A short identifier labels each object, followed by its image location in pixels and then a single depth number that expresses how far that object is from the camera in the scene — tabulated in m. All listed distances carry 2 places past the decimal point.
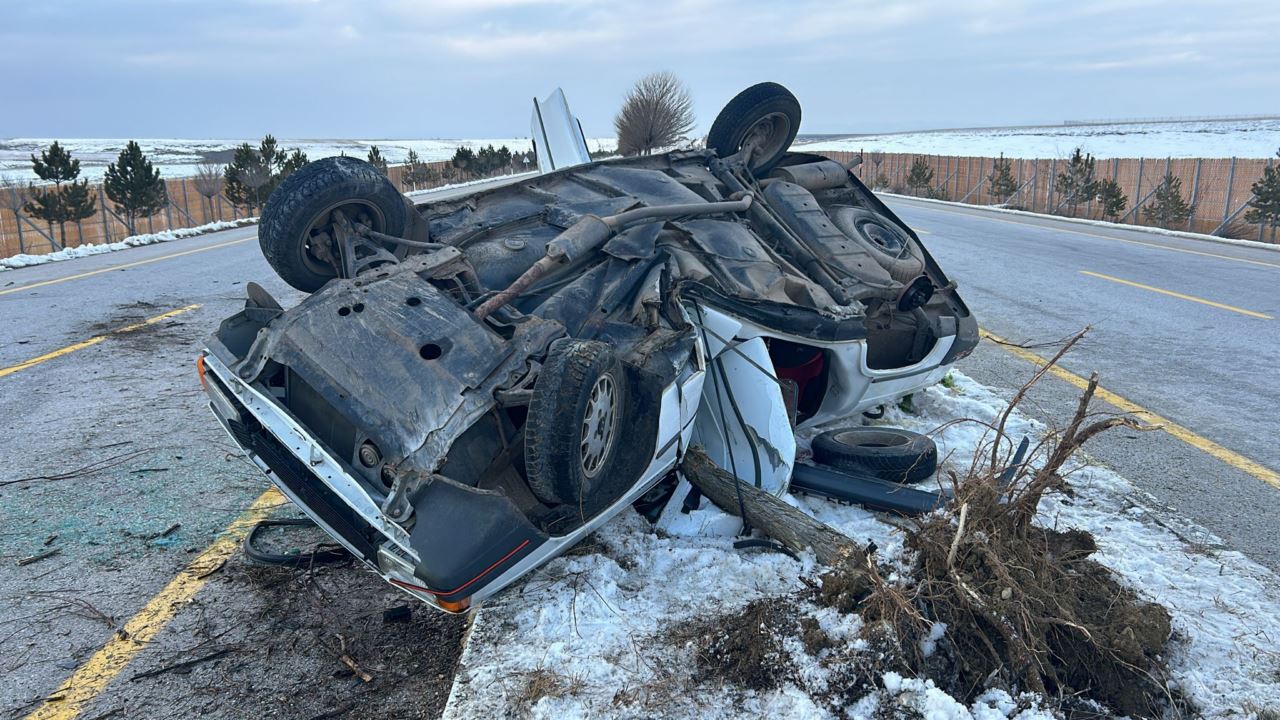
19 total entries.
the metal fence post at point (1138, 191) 23.50
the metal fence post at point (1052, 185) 27.61
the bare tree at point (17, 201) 20.09
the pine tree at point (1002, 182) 29.86
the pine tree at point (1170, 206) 21.05
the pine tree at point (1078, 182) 24.97
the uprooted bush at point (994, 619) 2.64
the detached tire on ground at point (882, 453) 4.29
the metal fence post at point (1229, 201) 19.69
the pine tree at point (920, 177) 34.66
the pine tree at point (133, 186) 24.52
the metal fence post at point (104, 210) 23.52
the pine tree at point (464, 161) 46.20
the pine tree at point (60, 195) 21.92
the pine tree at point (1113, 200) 23.25
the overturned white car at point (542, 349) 2.94
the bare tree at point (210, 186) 30.07
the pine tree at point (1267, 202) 17.84
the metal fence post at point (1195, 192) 20.95
